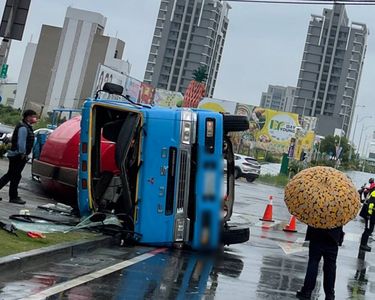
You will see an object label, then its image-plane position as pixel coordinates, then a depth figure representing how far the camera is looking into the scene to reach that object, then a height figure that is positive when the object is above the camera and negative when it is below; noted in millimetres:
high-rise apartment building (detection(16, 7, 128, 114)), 94125 +15500
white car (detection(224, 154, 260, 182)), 41750 +2202
